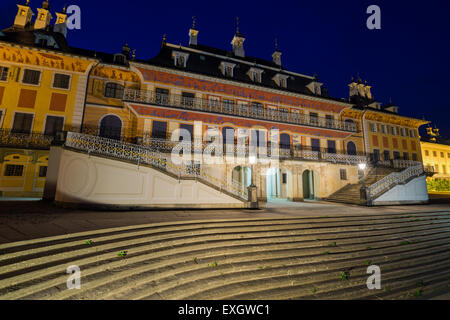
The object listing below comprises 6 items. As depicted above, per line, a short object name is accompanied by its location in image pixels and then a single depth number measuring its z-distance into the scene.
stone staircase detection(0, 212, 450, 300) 3.71
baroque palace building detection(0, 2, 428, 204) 14.22
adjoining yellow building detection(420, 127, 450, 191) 31.59
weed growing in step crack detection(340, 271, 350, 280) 4.73
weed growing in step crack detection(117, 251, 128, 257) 4.55
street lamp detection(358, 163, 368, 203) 13.88
